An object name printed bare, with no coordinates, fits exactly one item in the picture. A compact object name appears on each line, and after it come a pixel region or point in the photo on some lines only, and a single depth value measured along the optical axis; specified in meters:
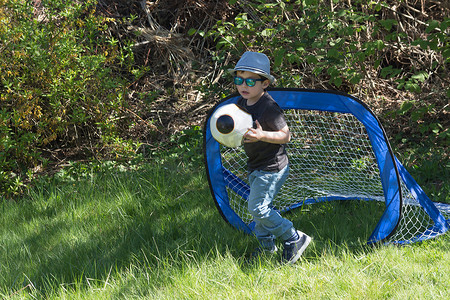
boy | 6.31
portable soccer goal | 6.64
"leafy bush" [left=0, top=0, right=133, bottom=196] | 9.78
